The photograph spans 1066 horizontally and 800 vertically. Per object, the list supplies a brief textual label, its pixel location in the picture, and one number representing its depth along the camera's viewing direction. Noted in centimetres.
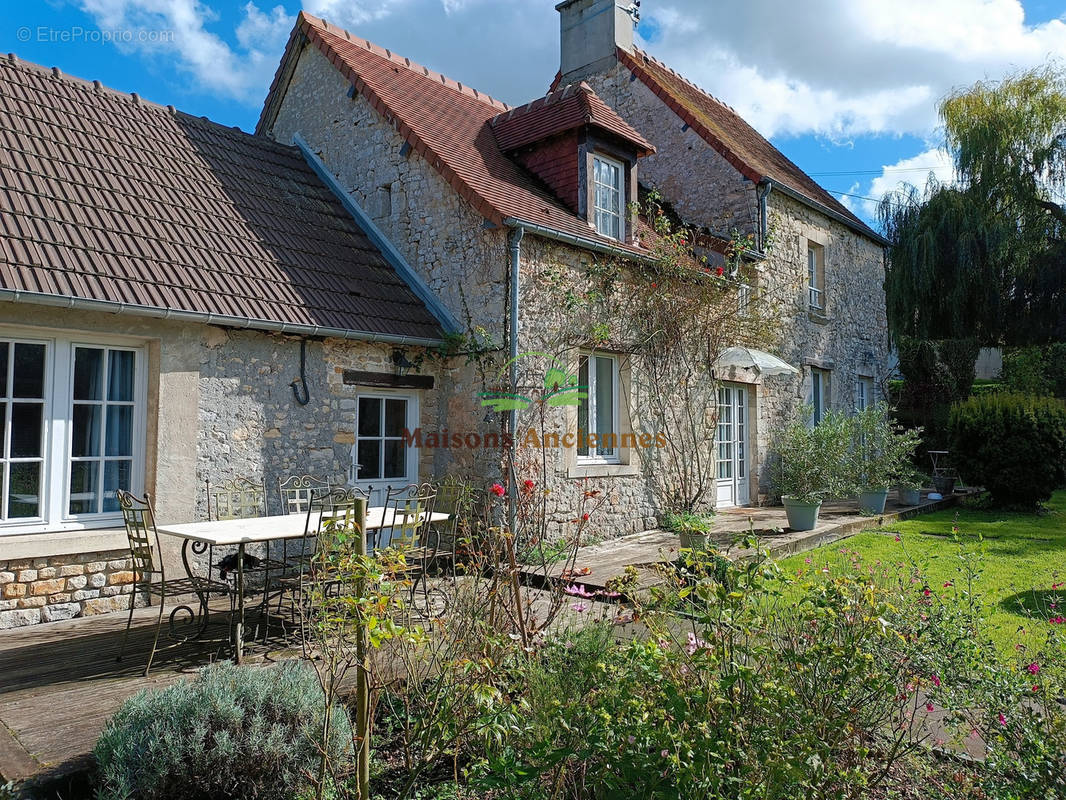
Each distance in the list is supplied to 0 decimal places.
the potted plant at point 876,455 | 1056
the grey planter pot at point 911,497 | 1156
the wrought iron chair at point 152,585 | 457
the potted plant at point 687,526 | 684
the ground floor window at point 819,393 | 1335
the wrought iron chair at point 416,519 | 500
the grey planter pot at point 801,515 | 888
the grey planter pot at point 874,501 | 1050
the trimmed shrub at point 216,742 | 284
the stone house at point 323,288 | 572
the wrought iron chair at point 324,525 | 289
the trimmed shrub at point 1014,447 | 1124
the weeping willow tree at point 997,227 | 1753
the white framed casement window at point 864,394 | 1476
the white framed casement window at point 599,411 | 870
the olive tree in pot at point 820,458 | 1041
